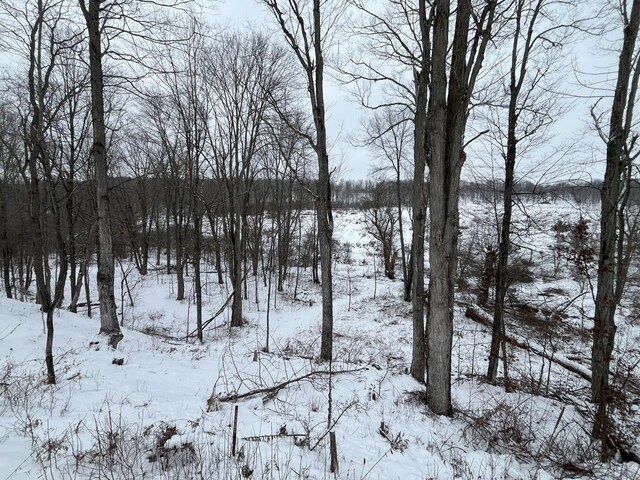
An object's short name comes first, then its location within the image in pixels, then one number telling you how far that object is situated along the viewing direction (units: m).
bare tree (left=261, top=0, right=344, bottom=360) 6.61
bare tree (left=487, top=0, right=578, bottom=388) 6.26
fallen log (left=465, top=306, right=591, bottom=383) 7.43
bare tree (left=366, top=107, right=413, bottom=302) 17.55
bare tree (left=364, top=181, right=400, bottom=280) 23.72
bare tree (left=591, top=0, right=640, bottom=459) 4.50
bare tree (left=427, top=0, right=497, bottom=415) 4.15
